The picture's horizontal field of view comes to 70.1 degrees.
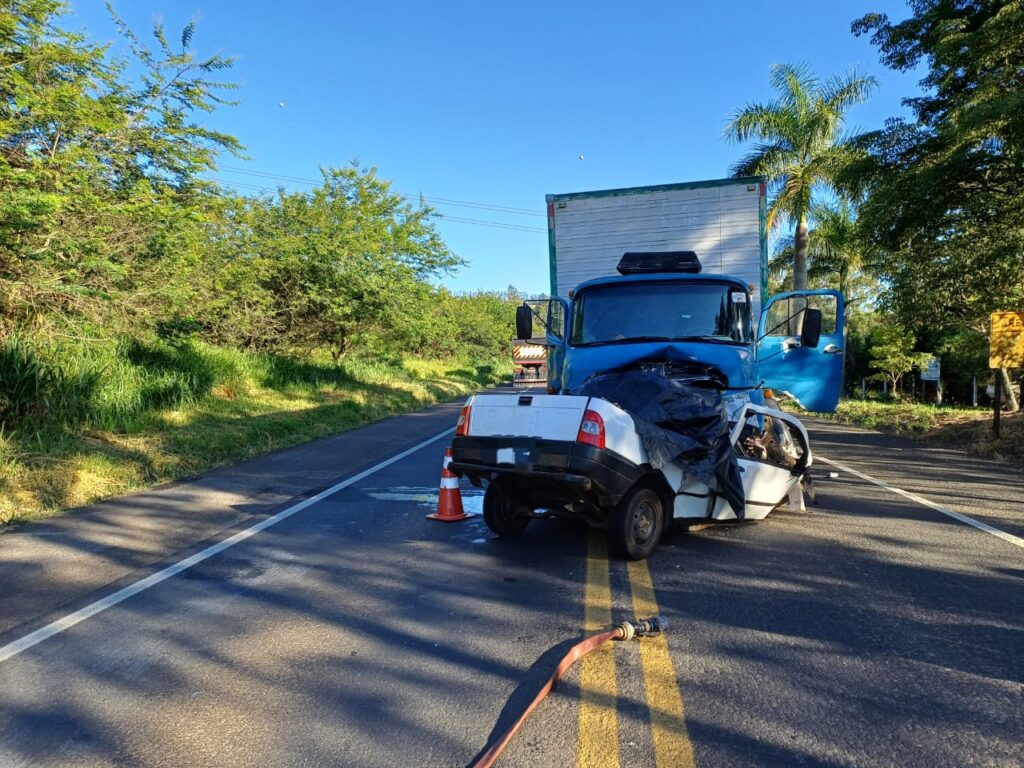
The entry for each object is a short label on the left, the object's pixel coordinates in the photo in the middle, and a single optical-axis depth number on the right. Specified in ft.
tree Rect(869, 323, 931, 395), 106.42
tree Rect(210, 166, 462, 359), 65.51
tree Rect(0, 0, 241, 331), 31.91
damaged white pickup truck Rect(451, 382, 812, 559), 17.71
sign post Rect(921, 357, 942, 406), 89.32
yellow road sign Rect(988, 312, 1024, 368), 38.58
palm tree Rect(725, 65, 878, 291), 76.07
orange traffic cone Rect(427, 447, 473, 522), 23.98
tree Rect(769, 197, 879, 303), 92.84
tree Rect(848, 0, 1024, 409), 33.47
